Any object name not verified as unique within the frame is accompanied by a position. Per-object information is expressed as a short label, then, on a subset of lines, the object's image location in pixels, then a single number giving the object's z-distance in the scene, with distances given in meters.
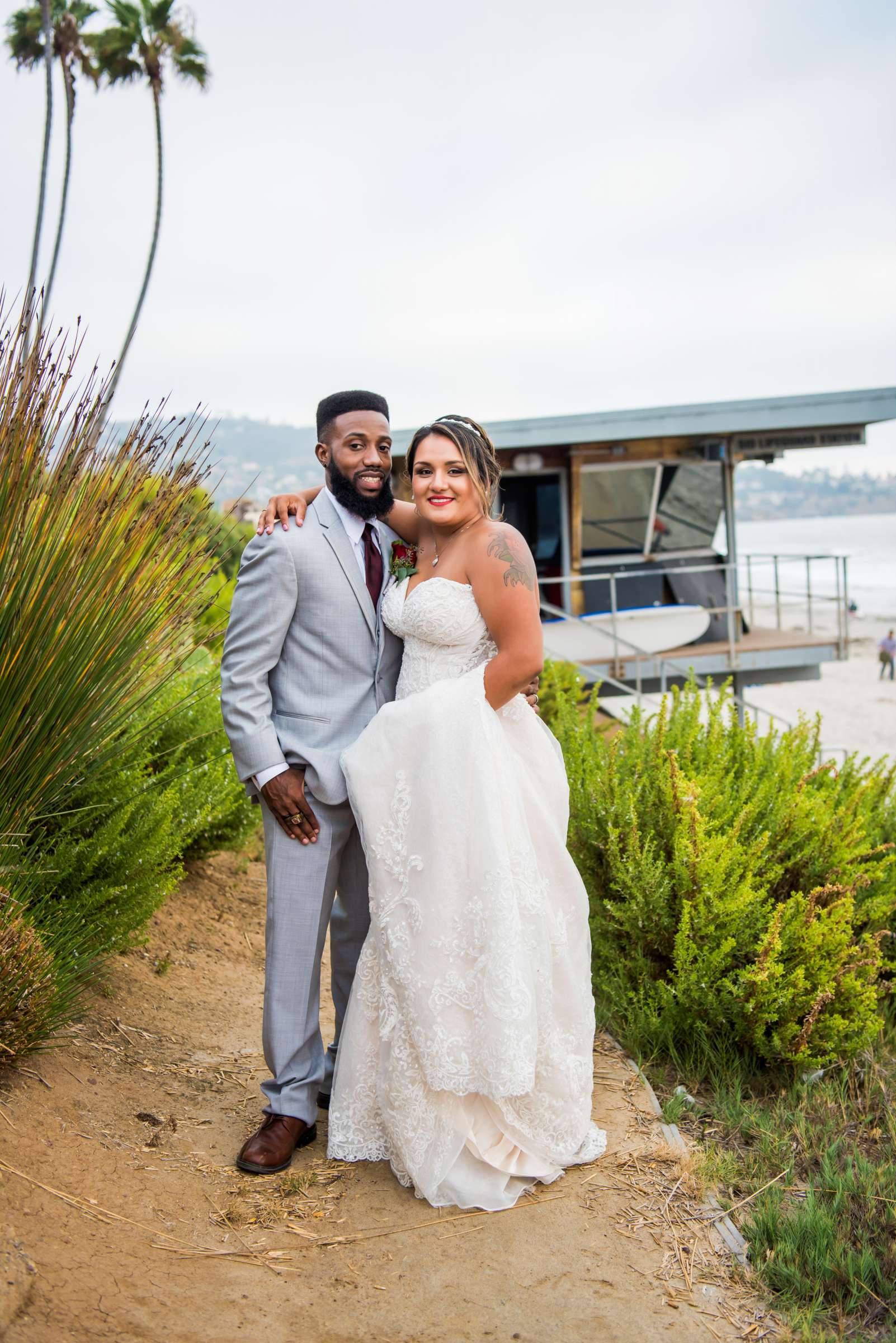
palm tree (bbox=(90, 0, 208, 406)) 26.17
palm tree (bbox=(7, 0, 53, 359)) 21.89
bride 3.11
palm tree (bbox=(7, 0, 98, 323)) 25.89
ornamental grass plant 2.95
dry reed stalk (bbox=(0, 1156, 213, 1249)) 2.80
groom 3.29
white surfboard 13.22
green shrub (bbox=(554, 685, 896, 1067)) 4.02
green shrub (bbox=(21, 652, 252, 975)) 3.71
